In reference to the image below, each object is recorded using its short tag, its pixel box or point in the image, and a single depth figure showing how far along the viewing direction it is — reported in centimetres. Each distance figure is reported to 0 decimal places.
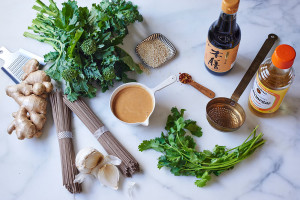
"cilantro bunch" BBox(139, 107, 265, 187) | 116
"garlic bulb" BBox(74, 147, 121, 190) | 117
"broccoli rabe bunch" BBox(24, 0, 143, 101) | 129
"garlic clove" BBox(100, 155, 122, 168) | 122
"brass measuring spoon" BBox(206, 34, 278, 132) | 126
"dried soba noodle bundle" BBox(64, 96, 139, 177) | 122
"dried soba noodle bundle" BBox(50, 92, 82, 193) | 121
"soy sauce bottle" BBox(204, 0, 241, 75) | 118
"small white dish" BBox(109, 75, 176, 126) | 129
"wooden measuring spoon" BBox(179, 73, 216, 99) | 134
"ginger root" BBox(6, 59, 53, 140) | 128
